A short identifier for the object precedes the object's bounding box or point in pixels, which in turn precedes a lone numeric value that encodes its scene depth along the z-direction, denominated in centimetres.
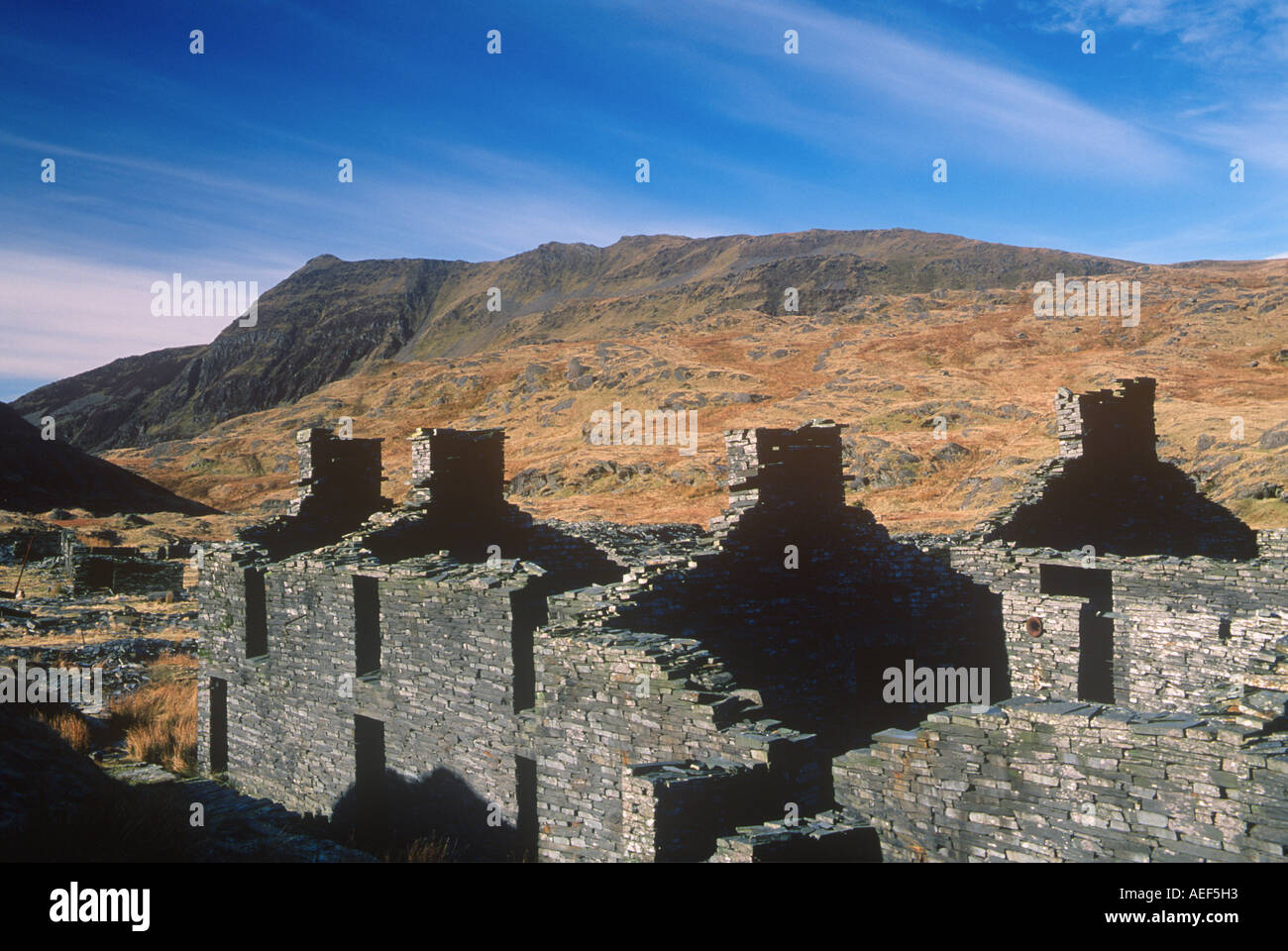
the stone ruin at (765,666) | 705
